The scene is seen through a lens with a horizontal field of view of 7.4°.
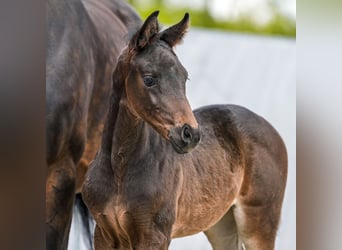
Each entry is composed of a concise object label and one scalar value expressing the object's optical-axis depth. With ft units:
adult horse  27.11
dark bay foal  26.32
